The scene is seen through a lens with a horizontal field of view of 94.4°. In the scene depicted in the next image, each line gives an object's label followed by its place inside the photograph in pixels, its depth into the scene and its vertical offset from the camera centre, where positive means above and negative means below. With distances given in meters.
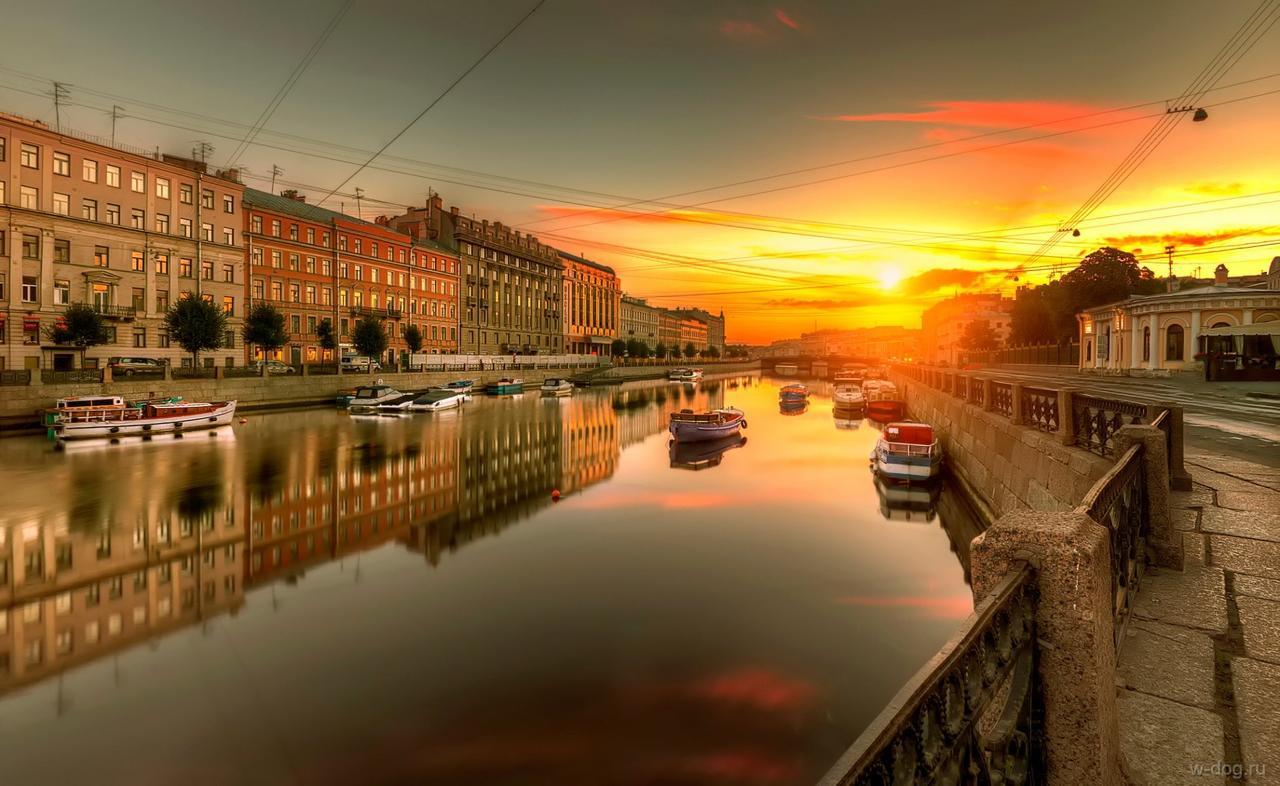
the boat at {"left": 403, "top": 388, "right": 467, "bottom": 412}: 50.94 -2.97
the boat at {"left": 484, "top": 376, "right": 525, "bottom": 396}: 71.06 -2.28
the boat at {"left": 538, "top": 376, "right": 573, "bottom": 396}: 74.00 -2.27
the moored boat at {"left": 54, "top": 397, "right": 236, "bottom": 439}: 31.25 -3.15
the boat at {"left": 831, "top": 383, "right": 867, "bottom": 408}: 52.75 -2.32
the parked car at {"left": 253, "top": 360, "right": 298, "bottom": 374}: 53.79 -0.11
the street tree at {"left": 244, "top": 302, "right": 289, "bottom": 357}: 54.06 +3.52
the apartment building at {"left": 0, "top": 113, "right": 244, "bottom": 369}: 43.00 +10.09
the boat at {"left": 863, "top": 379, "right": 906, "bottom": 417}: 49.91 -2.48
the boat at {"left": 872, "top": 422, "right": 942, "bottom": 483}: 22.92 -3.17
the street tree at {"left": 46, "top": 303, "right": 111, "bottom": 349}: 41.38 +2.50
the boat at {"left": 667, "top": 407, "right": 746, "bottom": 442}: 34.69 -3.26
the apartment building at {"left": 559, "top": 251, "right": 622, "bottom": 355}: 123.00 +14.20
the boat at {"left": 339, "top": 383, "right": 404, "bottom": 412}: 49.32 -2.57
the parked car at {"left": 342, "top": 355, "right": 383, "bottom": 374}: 61.01 +0.28
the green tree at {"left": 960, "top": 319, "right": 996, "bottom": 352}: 131.38 +8.38
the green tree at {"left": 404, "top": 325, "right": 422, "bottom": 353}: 73.12 +3.58
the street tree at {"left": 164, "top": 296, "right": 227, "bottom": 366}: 46.09 +3.18
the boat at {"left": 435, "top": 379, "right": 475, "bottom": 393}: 61.85 -1.95
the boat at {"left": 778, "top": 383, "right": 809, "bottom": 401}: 58.91 -2.27
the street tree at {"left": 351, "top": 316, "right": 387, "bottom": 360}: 63.09 +3.17
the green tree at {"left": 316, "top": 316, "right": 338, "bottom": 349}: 63.25 +3.37
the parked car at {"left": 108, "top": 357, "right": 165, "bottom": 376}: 41.16 -0.12
